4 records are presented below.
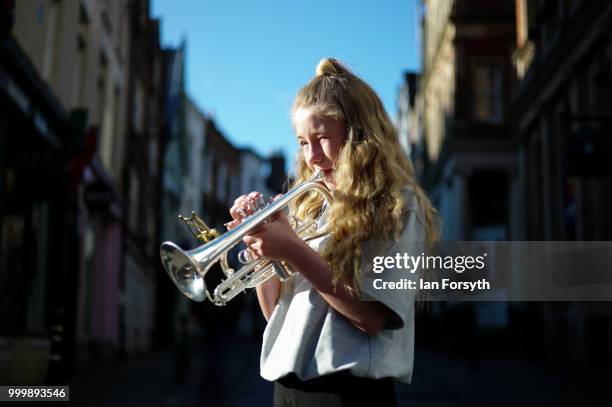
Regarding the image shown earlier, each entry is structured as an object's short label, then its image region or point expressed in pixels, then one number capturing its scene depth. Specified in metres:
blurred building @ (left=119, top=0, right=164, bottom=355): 23.59
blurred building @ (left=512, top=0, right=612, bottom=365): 14.05
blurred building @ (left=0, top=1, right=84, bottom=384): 10.42
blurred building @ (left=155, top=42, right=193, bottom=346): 35.28
